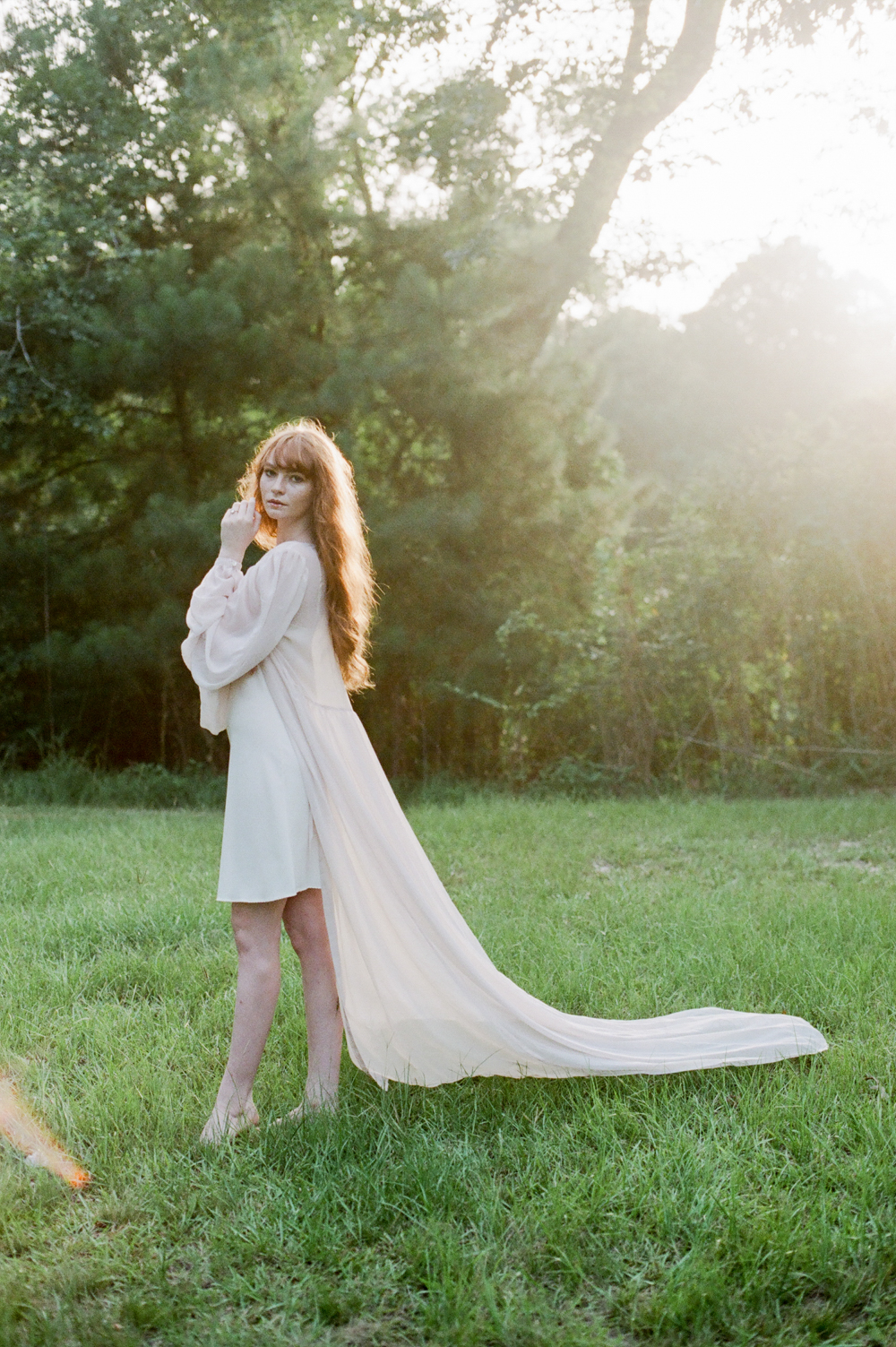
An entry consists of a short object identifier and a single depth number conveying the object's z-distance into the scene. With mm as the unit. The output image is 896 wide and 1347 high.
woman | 2771
